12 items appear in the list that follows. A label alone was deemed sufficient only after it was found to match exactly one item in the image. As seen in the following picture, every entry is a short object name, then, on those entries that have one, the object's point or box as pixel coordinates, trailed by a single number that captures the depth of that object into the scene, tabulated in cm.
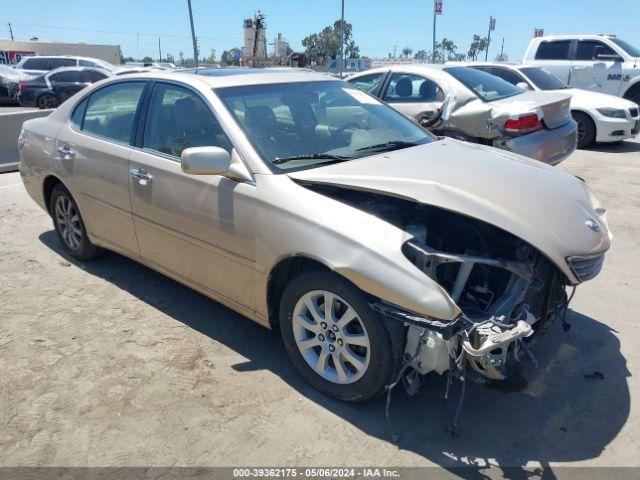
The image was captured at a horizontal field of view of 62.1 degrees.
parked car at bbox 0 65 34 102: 1914
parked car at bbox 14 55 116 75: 1947
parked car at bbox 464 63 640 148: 998
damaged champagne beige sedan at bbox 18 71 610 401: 259
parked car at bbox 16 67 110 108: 1755
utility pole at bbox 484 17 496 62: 3017
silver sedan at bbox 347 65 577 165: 616
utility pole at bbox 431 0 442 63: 2244
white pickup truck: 1198
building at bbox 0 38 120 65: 4844
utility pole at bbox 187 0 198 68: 1878
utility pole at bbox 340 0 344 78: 2412
